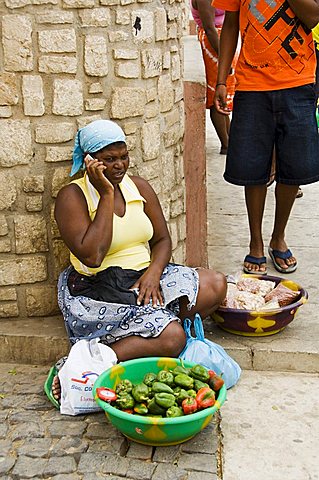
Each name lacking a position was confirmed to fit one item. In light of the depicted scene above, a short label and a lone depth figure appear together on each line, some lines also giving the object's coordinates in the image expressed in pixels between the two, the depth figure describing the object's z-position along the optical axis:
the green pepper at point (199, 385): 3.24
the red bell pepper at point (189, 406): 3.11
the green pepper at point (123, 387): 3.23
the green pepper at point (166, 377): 3.27
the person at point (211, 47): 6.66
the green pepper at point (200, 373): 3.31
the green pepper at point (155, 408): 3.13
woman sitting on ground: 3.57
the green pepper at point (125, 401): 3.16
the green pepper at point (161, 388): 3.19
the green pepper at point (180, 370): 3.34
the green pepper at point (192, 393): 3.19
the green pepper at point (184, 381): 3.24
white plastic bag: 3.43
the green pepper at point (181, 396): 3.17
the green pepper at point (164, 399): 3.12
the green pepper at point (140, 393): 3.18
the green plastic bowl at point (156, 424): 3.02
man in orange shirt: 4.36
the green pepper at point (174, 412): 3.09
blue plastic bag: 3.65
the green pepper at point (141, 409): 3.13
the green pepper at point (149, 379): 3.28
